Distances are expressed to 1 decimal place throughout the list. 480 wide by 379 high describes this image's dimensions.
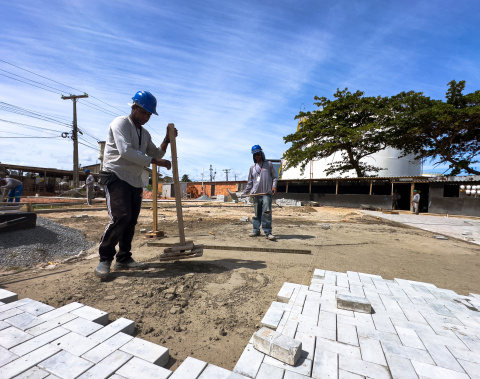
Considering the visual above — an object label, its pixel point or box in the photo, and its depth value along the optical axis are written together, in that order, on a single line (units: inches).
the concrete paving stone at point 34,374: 49.9
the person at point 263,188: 213.8
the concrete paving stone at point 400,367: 54.3
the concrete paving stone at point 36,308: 74.9
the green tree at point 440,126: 648.4
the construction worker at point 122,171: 109.0
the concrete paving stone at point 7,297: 81.9
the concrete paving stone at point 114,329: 63.8
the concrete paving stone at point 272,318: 71.5
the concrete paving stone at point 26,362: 50.6
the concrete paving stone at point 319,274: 113.8
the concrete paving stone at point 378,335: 67.5
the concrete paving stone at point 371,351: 59.0
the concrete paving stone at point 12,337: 59.7
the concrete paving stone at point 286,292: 89.5
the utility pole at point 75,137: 893.2
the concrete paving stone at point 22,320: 67.4
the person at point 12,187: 315.3
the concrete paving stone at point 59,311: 72.4
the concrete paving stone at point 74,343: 58.4
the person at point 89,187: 518.6
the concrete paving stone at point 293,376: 52.7
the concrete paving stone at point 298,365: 54.7
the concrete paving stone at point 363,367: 54.3
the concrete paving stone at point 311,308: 79.2
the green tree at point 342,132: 848.4
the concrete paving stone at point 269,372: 52.6
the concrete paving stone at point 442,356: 57.9
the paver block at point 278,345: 56.0
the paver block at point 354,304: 81.4
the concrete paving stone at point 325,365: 53.6
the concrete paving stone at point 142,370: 51.3
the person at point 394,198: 716.0
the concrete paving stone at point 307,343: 60.2
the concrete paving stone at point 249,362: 54.0
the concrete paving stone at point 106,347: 56.2
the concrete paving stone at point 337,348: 61.0
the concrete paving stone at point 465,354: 60.9
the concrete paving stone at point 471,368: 55.3
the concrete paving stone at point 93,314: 72.7
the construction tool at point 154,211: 188.1
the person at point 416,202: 617.2
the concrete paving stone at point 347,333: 66.0
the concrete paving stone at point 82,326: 65.8
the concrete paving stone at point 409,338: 65.5
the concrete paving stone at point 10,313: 71.2
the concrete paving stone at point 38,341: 57.5
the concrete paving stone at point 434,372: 54.4
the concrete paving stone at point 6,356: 53.6
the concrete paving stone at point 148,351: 57.0
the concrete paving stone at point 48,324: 65.5
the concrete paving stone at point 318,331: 67.9
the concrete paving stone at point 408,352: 60.1
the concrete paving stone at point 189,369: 51.0
